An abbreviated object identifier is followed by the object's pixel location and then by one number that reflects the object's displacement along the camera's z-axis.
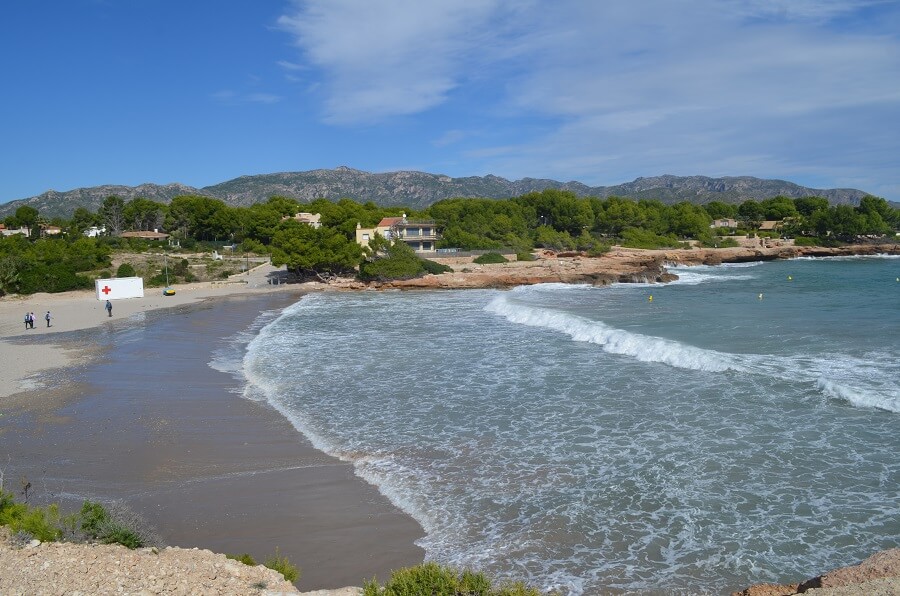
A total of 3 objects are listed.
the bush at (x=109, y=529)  6.61
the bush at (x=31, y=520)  6.57
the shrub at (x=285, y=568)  6.42
